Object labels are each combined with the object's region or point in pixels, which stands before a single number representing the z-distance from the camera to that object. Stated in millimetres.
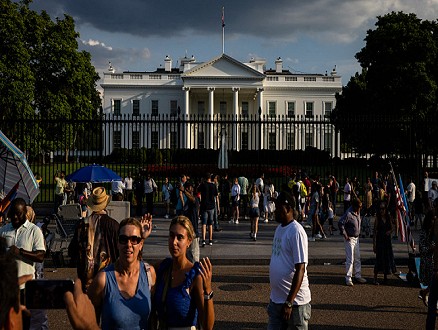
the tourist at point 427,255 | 5480
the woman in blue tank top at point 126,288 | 2400
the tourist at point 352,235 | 6996
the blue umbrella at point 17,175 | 5461
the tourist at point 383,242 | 6938
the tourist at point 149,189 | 14438
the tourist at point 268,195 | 14047
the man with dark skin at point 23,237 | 4066
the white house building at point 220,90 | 50594
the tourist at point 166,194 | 14492
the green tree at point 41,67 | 23656
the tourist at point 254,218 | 10742
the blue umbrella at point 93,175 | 9852
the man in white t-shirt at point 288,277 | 3336
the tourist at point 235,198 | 13812
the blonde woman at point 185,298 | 2443
